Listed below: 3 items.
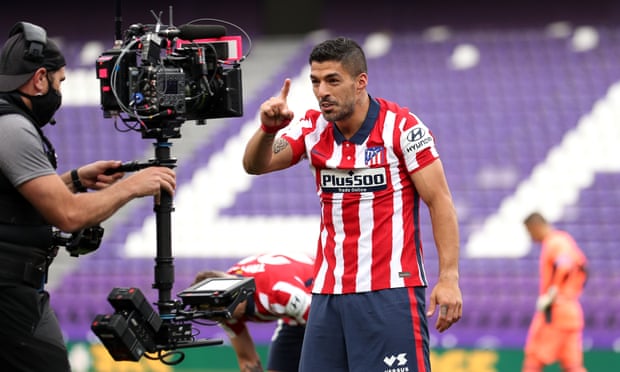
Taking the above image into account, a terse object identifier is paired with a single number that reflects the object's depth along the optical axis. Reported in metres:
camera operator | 8.93
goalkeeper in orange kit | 20.66
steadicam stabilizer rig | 9.77
